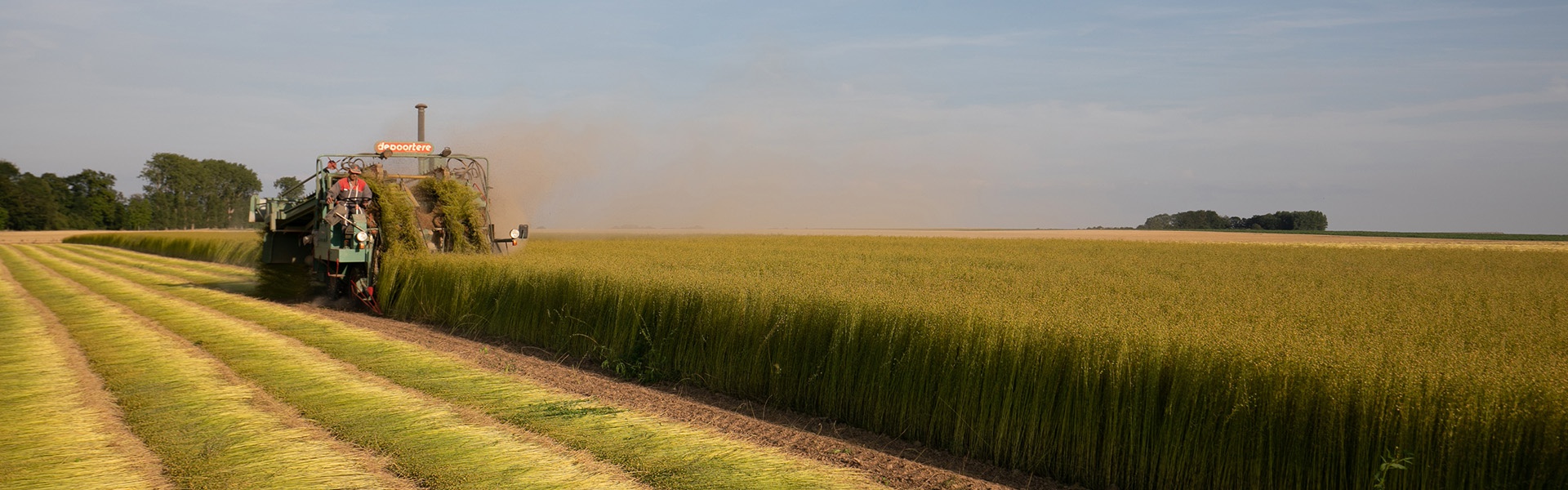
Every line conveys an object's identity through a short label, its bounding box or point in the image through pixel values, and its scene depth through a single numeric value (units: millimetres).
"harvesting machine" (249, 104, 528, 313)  14844
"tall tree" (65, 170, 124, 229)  107062
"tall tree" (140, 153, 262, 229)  115562
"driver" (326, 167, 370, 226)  14867
